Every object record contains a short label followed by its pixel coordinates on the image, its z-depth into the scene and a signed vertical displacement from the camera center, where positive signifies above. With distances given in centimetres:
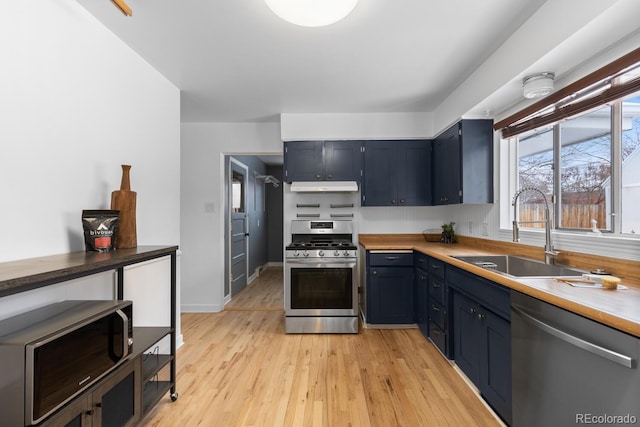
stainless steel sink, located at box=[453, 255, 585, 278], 192 -37
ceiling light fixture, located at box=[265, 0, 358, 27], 139 +97
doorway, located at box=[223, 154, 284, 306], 428 -8
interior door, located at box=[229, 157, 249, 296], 442 -20
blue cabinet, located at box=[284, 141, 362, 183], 361 +63
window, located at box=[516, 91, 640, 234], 171 +31
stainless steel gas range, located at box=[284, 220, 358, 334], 314 -79
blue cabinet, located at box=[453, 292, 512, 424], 166 -86
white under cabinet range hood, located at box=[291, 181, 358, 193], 351 +33
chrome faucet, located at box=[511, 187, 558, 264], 199 -21
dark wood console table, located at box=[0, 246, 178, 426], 109 -73
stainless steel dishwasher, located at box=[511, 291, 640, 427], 101 -61
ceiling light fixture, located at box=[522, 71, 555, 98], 195 +85
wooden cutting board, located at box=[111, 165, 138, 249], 181 +0
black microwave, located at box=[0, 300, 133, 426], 99 -53
